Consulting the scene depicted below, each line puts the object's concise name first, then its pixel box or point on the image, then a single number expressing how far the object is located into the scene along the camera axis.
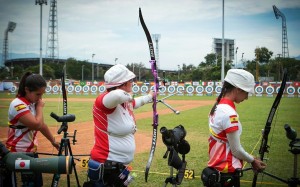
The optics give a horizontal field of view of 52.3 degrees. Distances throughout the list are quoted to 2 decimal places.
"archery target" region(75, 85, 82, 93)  39.06
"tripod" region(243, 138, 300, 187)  3.53
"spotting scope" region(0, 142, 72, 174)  1.55
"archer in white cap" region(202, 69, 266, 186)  2.75
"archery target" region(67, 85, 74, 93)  39.48
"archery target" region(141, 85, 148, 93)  35.95
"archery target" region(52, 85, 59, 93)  38.23
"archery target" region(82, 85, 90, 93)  39.48
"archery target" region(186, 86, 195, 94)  36.88
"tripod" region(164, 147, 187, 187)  3.14
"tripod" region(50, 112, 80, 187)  3.87
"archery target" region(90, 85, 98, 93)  39.14
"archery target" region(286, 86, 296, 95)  31.33
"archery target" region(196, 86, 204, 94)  36.38
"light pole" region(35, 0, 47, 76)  27.75
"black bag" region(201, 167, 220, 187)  2.81
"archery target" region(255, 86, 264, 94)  33.06
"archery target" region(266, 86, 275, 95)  32.91
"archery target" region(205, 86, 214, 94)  35.38
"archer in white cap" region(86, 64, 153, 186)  2.91
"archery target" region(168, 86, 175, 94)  37.12
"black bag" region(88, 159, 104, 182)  2.91
